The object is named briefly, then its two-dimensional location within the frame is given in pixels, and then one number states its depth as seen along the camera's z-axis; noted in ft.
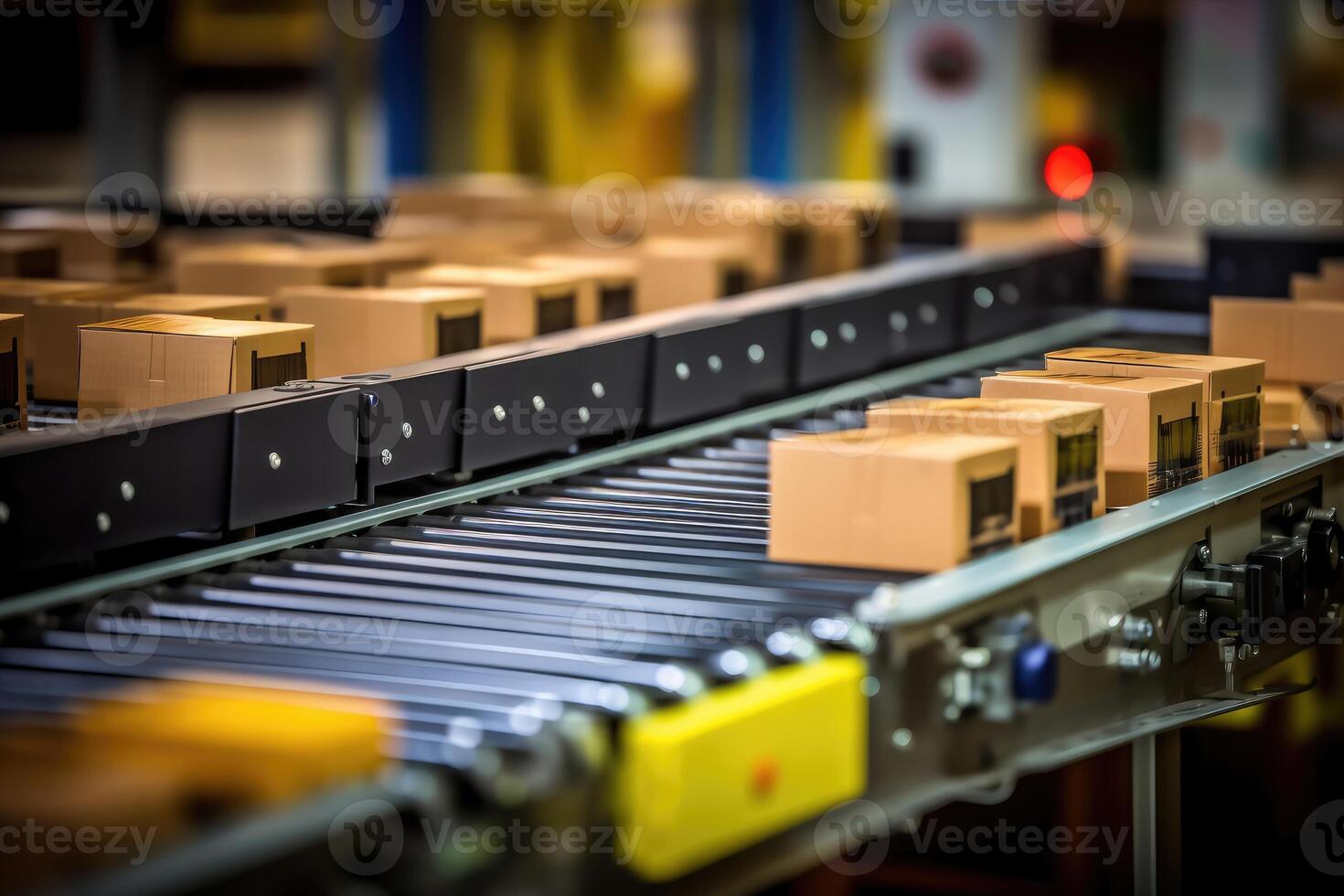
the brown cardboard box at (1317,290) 15.65
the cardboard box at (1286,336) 13.12
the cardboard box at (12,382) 10.87
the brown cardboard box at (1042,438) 8.95
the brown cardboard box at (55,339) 13.00
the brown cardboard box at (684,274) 16.97
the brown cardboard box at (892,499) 8.29
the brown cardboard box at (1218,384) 10.82
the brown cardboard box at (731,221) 20.54
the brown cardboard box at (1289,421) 12.51
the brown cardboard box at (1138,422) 9.98
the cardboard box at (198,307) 12.63
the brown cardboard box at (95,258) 18.40
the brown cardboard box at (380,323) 12.70
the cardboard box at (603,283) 15.26
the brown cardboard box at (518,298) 14.14
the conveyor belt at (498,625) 6.57
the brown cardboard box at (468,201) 24.89
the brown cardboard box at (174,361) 10.81
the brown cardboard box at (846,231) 21.68
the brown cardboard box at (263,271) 15.53
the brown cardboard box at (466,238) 18.37
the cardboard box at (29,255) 17.48
